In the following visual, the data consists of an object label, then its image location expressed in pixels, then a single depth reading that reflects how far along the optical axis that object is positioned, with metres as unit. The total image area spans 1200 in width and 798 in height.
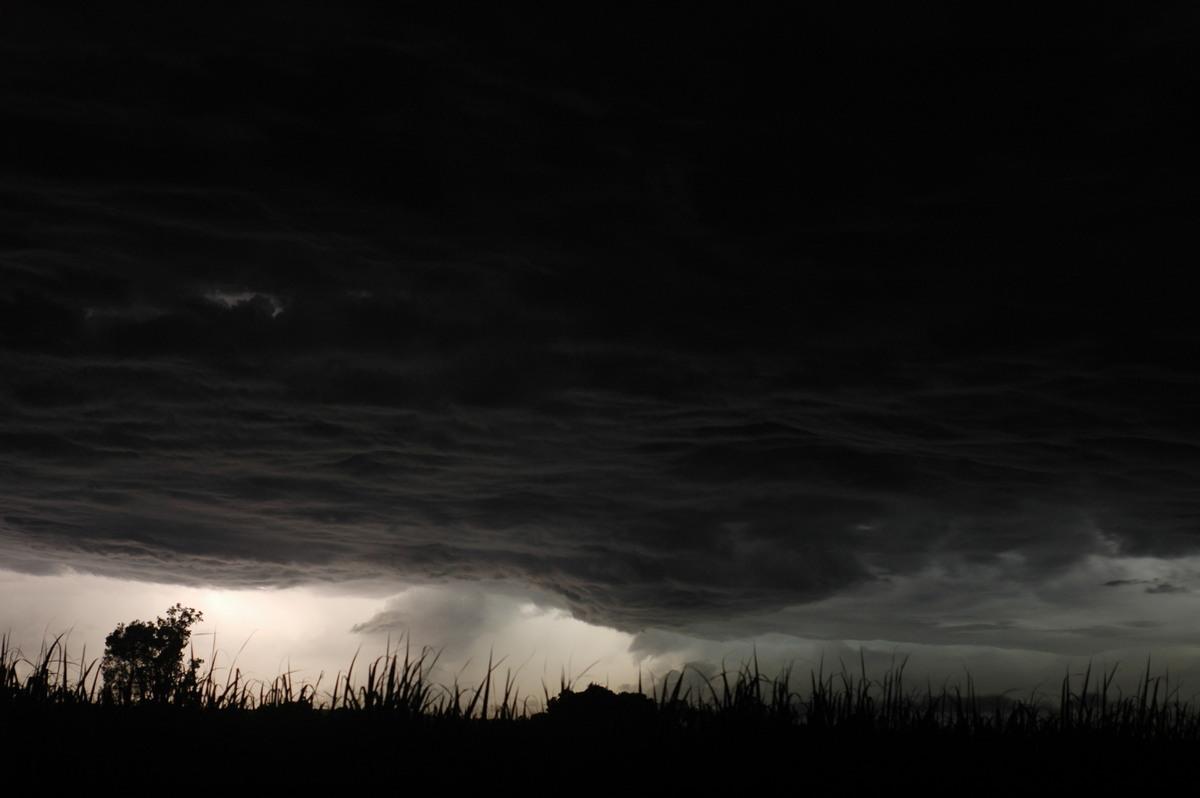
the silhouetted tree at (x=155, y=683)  13.29
